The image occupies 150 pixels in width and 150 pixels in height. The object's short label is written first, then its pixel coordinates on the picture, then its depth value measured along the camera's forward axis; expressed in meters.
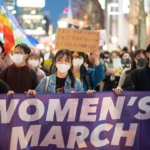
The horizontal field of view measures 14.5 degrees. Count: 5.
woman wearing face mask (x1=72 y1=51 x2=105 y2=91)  8.52
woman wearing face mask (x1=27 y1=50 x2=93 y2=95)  7.44
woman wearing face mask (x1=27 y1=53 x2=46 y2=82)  10.14
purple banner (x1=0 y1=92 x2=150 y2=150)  6.94
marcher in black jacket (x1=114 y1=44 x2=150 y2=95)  7.37
